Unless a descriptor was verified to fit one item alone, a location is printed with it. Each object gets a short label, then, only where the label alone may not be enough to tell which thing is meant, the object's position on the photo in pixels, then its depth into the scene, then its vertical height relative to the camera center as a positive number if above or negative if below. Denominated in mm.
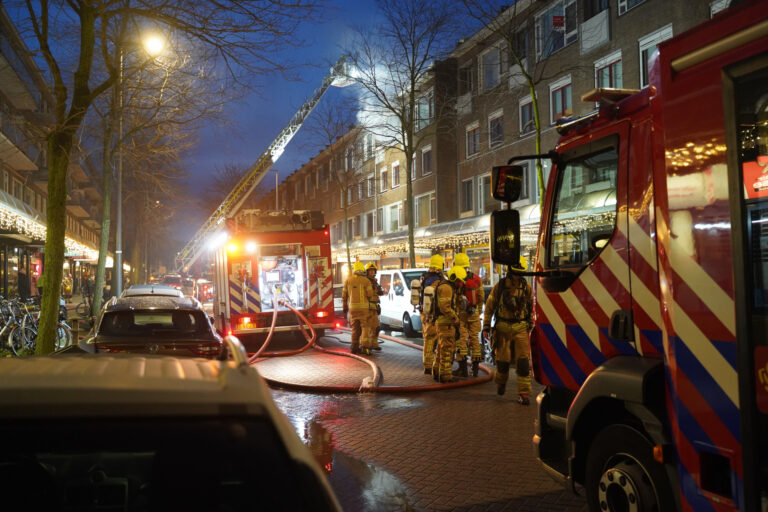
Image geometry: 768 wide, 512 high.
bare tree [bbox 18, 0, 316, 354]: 8961 +3270
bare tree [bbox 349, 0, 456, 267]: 20609 +7095
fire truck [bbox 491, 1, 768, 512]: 2594 +11
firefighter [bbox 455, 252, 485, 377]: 9812 -639
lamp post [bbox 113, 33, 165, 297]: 10734 +4017
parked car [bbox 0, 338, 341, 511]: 1533 -380
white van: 16109 -451
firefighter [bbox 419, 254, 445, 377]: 9680 -404
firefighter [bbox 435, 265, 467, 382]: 9031 -499
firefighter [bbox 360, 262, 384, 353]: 12598 -773
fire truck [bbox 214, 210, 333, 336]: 13828 +351
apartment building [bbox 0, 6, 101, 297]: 18578 +5111
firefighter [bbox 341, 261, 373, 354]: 12609 -239
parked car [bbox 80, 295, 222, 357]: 7344 -528
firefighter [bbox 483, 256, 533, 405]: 7785 -540
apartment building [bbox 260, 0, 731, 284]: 19250 +6901
